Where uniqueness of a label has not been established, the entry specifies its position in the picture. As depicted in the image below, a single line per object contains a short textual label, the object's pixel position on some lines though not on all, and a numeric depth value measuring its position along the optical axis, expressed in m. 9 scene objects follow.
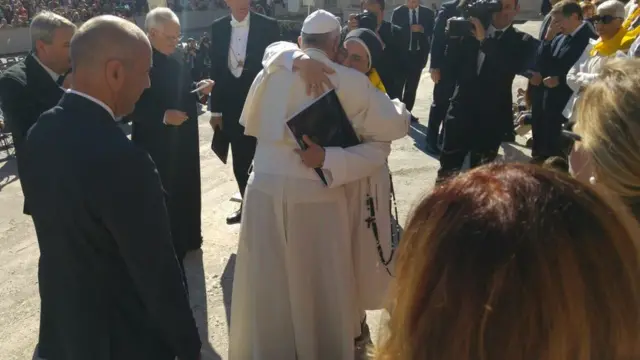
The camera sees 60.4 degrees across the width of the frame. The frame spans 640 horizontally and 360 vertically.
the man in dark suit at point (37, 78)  3.43
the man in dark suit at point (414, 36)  7.94
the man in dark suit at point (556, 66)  5.51
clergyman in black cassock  3.86
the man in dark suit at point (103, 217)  1.83
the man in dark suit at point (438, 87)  6.88
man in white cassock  2.65
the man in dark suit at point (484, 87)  4.84
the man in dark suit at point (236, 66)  4.65
